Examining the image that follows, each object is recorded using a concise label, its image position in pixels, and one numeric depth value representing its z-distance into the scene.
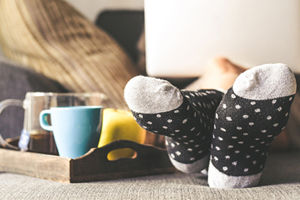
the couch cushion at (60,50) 0.98
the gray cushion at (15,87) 0.87
